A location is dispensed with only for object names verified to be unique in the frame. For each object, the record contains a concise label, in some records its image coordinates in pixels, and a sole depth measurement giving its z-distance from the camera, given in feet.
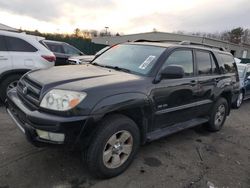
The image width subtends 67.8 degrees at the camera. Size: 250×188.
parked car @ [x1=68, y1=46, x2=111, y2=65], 22.93
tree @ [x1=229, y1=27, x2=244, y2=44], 134.80
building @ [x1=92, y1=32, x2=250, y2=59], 81.01
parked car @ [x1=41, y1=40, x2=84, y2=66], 29.25
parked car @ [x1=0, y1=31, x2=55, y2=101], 13.97
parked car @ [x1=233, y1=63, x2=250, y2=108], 21.03
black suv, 6.79
